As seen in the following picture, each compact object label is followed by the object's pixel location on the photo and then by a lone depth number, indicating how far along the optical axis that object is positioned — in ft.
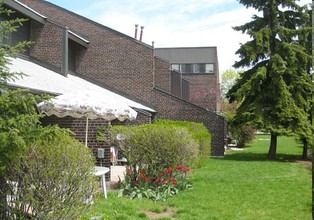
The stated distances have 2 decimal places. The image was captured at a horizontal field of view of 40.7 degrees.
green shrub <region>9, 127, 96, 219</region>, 19.35
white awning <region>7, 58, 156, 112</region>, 43.95
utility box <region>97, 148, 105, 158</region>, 40.93
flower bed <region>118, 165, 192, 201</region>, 32.20
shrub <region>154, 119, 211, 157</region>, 55.69
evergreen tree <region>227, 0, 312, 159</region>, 67.31
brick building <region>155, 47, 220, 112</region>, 150.82
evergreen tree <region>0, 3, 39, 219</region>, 18.29
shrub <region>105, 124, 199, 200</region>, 33.58
